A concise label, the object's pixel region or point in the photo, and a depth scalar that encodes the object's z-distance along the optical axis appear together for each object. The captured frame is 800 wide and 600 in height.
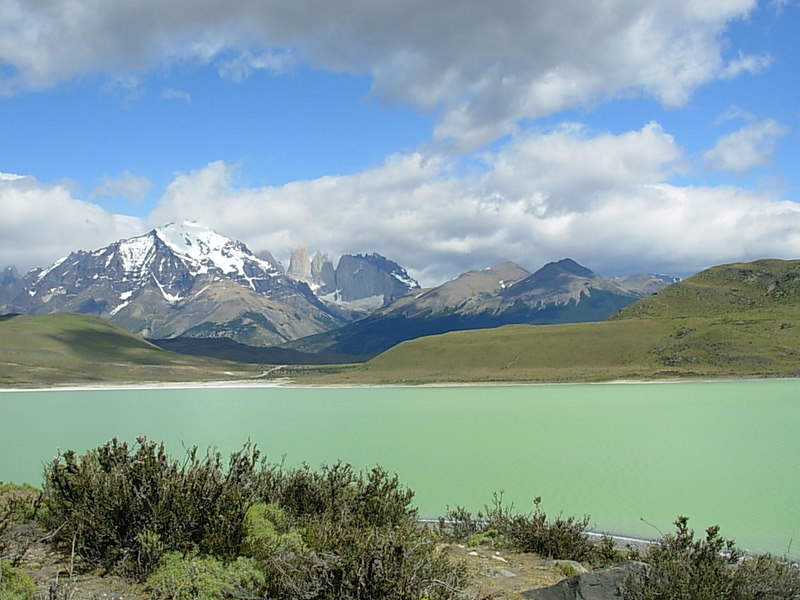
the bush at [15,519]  8.00
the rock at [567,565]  11.11
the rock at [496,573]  10.09
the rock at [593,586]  8.16
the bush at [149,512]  8.52
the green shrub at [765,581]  8.12
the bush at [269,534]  8.46
